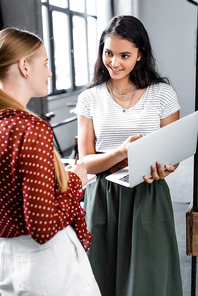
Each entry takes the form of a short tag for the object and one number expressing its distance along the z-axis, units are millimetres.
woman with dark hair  1269
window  4559
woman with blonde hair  730
